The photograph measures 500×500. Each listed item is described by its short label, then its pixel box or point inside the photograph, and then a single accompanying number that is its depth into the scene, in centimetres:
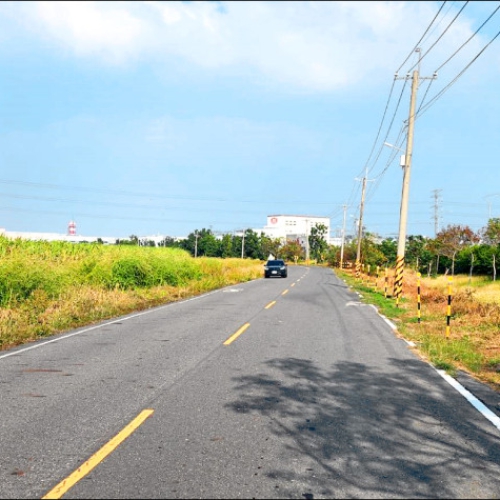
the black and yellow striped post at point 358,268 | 4765
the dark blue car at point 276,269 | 4391
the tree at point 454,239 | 5666
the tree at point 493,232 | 4766
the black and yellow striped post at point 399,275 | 2184
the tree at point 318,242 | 11331
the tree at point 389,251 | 8444
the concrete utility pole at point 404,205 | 2206
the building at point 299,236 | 17152
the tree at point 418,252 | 7062
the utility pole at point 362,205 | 5225
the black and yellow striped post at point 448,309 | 1159
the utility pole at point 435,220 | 7199
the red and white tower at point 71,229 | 12051
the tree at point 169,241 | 15000
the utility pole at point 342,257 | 7350
